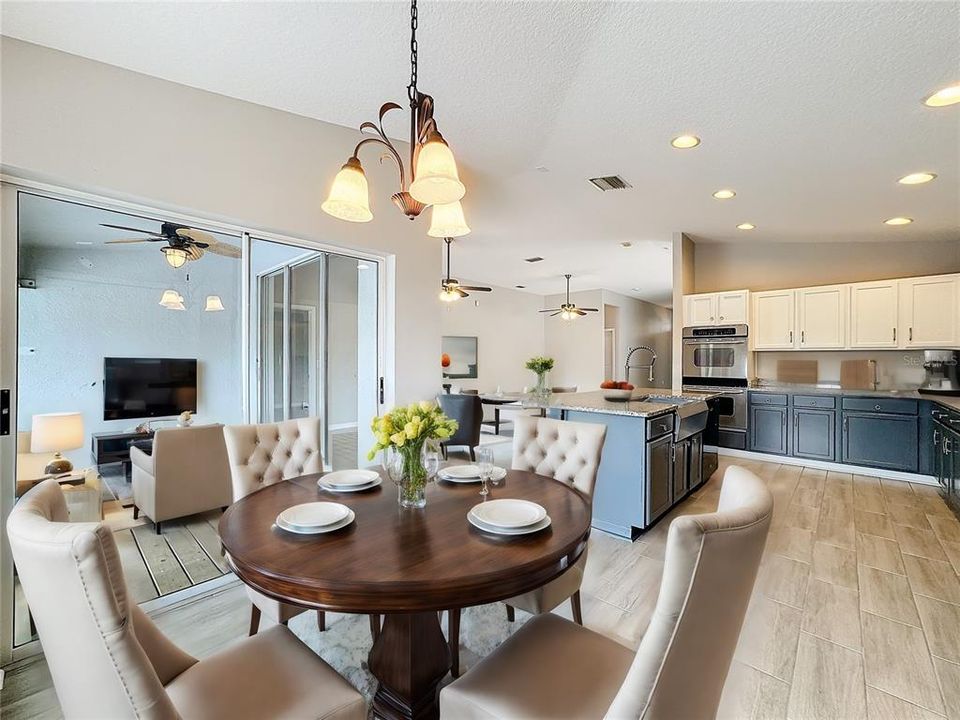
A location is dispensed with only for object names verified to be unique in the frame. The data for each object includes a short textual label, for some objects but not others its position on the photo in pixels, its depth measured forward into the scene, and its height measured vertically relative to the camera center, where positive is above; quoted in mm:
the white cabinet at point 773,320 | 5359 +502
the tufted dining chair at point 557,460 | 1679 -518
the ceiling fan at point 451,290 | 5690 +931
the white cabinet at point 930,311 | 4371 +511
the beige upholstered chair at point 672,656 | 765 -599
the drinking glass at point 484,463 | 1664 -414
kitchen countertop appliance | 4477 -122
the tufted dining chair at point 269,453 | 1986 -468
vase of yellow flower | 1460 -283
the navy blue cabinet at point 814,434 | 4828 -854
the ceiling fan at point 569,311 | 8125 +922
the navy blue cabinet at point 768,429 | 5133 -848
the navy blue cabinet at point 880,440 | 4387 -855
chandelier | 1428 +655
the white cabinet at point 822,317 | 5027 +514
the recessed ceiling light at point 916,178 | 3216 +1392
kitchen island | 3078 -749
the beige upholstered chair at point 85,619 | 747 -480
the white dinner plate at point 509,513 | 1332 -512
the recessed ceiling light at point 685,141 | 2906 +1511
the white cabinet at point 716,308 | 5480 +676
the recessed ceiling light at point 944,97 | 2227 +1406
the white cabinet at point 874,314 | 4715 +515
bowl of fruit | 3807 -284
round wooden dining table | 1039 -544
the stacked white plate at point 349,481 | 1734 -513
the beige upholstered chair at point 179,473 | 2795 -791
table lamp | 1994 -372
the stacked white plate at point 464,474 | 1872 -518
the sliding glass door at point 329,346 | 3230 +98
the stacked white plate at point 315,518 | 1299 -510
